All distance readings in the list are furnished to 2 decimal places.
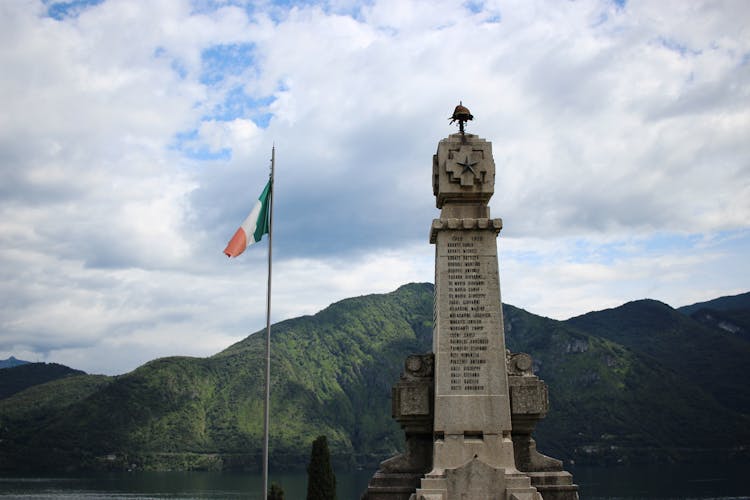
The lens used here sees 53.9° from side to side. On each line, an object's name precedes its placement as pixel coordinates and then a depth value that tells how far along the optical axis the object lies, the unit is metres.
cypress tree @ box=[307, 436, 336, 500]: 46.62
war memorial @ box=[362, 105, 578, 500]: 14.09
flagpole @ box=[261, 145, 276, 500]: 16.14
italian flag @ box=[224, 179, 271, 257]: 18.34
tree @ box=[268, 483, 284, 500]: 48.22
